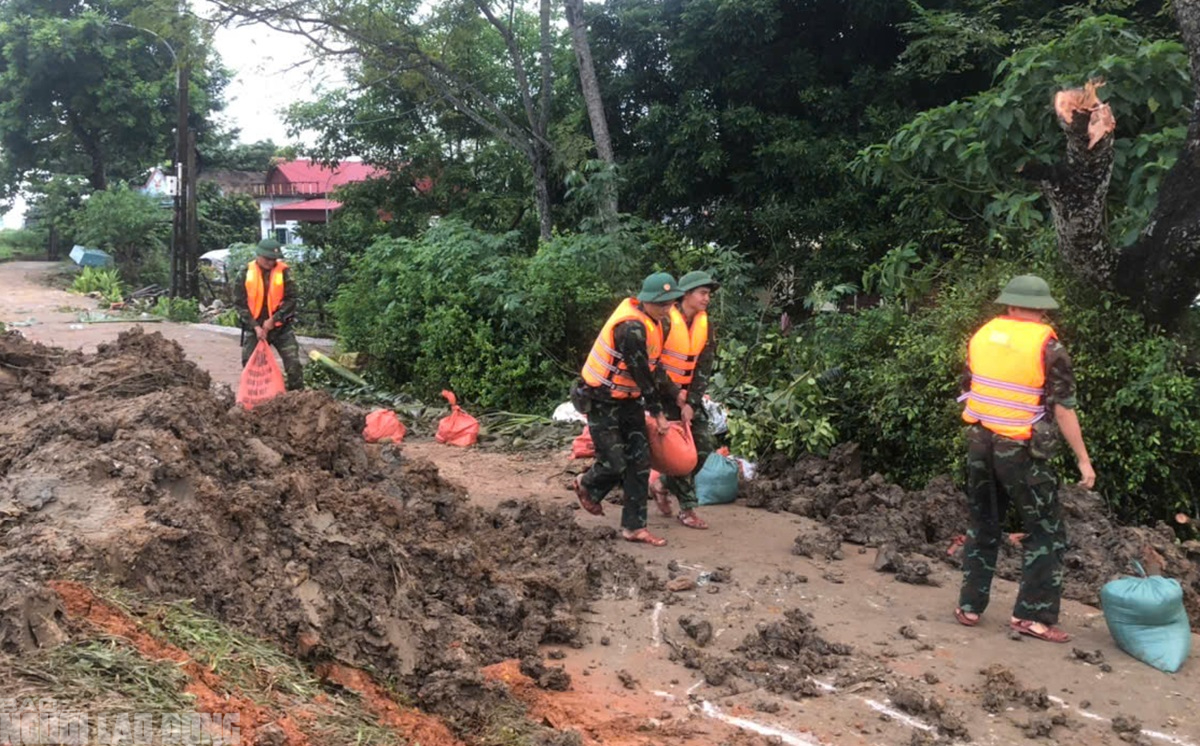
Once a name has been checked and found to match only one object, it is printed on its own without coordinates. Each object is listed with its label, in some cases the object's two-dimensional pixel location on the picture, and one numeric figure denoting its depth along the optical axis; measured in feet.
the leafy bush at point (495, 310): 37.45
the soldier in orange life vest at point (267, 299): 32.14
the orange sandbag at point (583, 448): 27.35
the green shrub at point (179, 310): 71.31
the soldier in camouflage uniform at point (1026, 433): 16.60
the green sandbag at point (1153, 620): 16.08
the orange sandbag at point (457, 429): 33.91
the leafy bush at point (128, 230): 99.35
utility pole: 75.15
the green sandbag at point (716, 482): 25.50
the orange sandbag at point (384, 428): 32.96
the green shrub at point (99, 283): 87.10
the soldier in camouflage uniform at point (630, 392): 21.48
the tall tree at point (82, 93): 107.65
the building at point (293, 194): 138.92
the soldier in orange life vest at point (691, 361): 22.17
